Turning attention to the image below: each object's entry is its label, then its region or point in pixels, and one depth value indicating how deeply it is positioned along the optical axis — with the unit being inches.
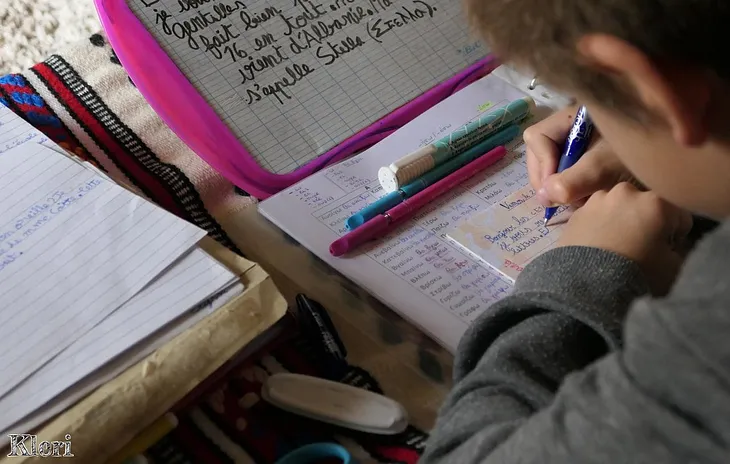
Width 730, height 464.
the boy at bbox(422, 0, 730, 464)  46.0
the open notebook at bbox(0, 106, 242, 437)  53.6
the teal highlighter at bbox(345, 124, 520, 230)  60.2
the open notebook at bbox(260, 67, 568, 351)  57.8
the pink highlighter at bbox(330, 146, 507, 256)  59.3
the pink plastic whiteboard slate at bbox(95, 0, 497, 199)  63.2
